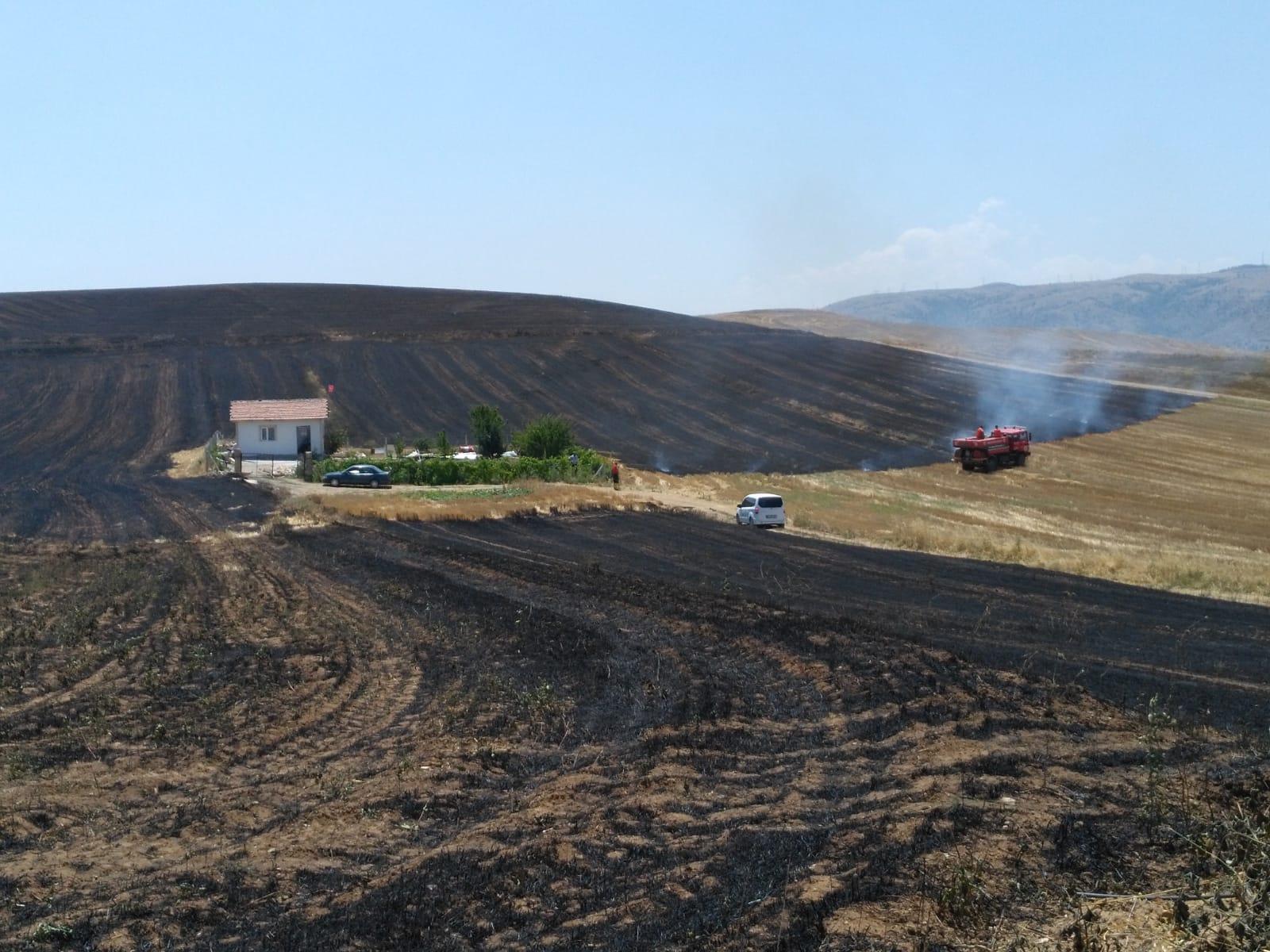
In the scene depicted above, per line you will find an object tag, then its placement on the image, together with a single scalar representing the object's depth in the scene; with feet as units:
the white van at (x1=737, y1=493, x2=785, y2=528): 132.26
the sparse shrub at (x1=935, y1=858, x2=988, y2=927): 27.32
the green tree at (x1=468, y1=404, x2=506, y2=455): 193.77
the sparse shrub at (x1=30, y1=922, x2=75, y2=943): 28.12
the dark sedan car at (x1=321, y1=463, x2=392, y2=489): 171.73
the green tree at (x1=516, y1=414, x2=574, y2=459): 185.68
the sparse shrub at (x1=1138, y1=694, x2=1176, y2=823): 34.81
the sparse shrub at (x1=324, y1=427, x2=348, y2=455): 207.10
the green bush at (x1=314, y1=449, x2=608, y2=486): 172.65
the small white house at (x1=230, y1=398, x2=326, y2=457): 201.98
